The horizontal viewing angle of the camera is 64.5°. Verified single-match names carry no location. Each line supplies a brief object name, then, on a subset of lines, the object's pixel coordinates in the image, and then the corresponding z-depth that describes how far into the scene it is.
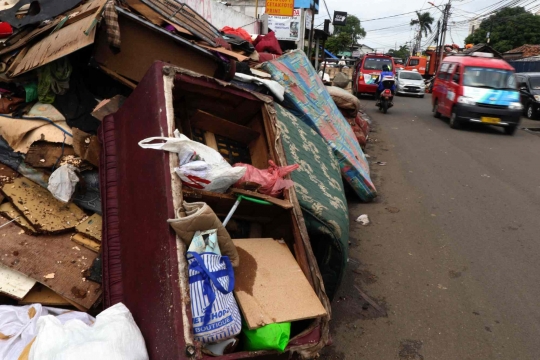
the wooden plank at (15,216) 2.95
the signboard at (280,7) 13.17
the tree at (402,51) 83.86
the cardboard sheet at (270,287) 2.21
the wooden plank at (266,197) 2.66
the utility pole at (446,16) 37.97
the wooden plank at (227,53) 4.70
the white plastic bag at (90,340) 1.76
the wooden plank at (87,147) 3.19
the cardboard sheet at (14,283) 2.57
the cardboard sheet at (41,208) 2.99
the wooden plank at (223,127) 3.39
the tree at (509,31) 38.31
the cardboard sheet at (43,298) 2.62
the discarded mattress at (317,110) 4.99
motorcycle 13.66
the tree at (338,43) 42.91
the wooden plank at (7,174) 3.24
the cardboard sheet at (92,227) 2.97
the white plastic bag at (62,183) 3.03
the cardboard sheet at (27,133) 3.33
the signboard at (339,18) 20.48
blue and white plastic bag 1.97
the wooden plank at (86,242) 2.93
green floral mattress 3.03
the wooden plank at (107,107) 3.26
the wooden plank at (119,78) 3.65
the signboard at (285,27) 16.27
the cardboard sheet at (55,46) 3.26
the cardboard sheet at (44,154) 3.19
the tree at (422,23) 72.38
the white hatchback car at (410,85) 21.31
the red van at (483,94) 10.57
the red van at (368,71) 18.47
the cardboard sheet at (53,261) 2.64
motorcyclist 13.98
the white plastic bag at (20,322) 2.04
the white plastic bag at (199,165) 2.37
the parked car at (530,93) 13.38
